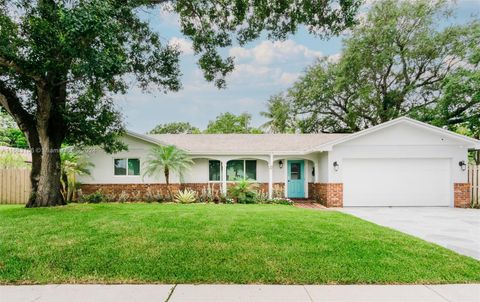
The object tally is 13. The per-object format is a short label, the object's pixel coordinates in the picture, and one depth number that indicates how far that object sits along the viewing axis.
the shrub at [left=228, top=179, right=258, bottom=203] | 14.15
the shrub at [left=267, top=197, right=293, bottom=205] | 14.20
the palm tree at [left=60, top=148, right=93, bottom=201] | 13.30
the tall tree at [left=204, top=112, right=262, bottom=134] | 37.91
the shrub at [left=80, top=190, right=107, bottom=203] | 13.90
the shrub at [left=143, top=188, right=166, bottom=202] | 14.50
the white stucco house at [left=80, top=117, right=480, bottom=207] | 13.52
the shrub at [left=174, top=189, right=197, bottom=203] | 14.05
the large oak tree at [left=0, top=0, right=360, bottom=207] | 5.26
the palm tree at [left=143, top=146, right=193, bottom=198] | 14.59
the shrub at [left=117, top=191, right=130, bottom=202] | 14.48
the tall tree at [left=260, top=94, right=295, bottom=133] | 25.89
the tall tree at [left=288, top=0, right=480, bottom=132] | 19.94
